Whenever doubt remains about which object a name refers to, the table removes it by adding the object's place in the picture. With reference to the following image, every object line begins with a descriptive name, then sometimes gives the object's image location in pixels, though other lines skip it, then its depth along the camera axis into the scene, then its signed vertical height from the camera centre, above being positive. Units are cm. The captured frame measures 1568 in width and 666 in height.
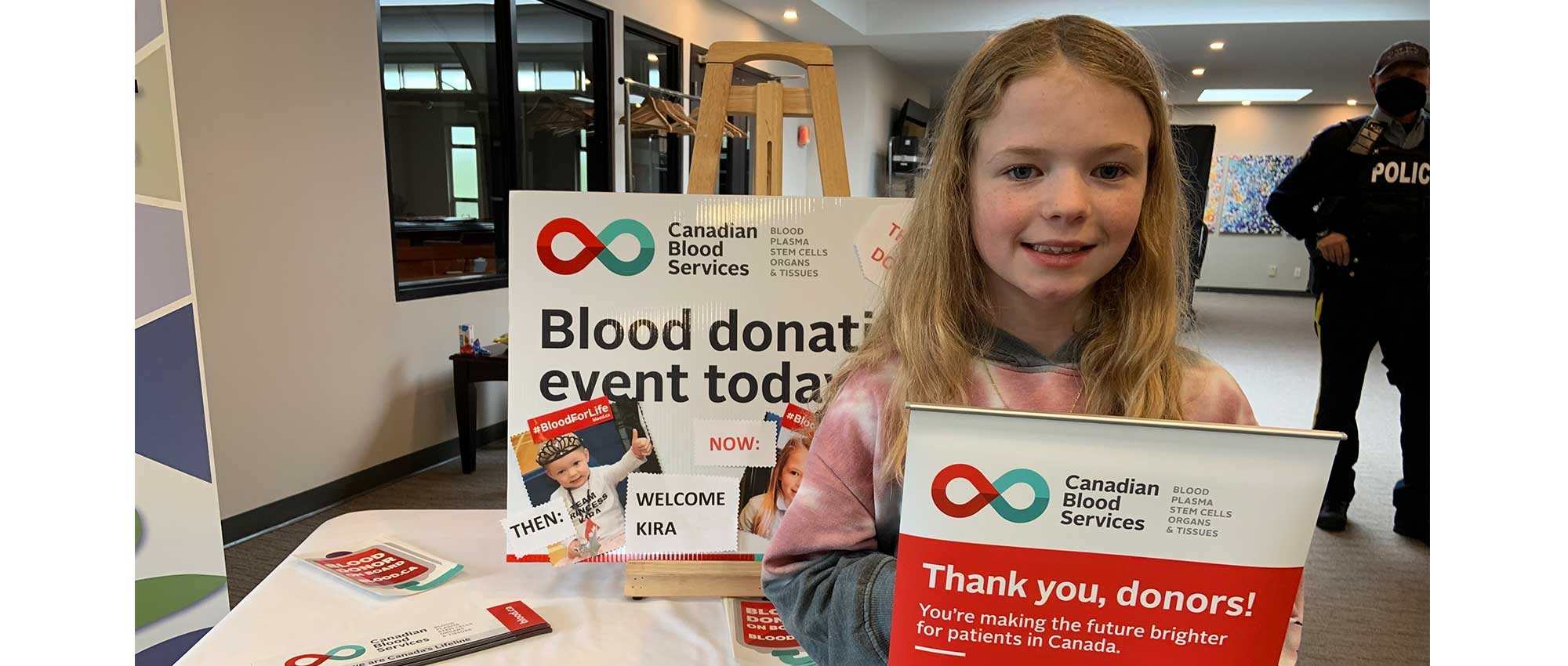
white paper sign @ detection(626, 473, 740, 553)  131 -35
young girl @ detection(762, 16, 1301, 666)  72 -1
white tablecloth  108 -44
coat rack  440 +90
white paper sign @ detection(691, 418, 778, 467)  133 -24
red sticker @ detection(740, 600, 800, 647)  114 -47
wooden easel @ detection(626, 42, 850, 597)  129 +28
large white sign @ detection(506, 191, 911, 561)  131 -2
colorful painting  1140 +120
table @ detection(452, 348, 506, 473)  371 -37
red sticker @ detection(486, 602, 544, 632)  115 -44
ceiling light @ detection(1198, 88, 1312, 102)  1048 +235
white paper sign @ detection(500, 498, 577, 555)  129 -36
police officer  281 +10
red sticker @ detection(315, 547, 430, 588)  125 -41
